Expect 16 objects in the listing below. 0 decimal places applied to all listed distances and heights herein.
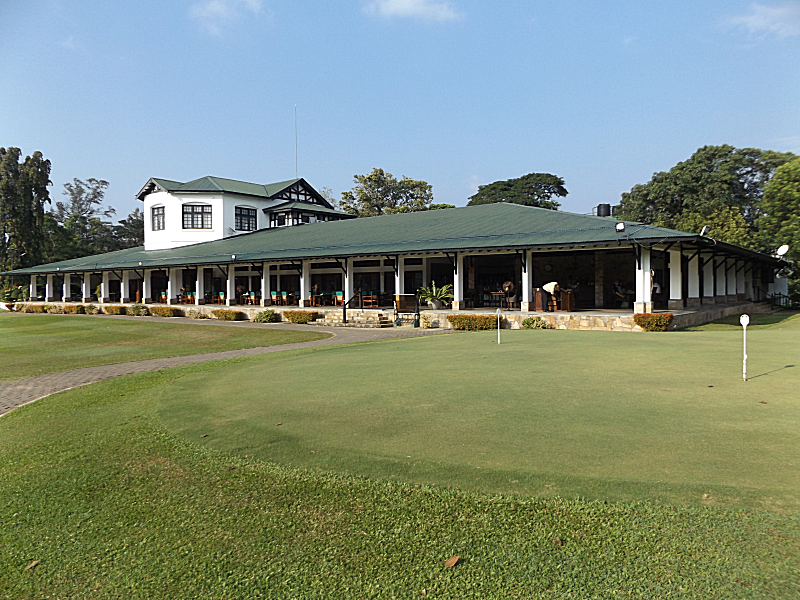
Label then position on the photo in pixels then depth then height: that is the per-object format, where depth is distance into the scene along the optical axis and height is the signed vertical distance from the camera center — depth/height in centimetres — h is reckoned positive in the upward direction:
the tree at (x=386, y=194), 5919 +1238
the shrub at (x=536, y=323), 1775 -75
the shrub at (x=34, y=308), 3581 -46
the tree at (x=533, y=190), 6016 +1315
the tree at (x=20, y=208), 4853 +885
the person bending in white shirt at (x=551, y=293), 1912 +31
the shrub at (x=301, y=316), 2278 -65
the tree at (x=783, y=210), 2817 +510
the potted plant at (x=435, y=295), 2216 +27
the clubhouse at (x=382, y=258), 2014 +207
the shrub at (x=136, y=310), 2938 -49
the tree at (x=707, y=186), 4406 +1011
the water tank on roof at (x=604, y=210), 2644 +465
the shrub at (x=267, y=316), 2361 -67
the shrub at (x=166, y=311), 2788 -52
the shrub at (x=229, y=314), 2477 -63
